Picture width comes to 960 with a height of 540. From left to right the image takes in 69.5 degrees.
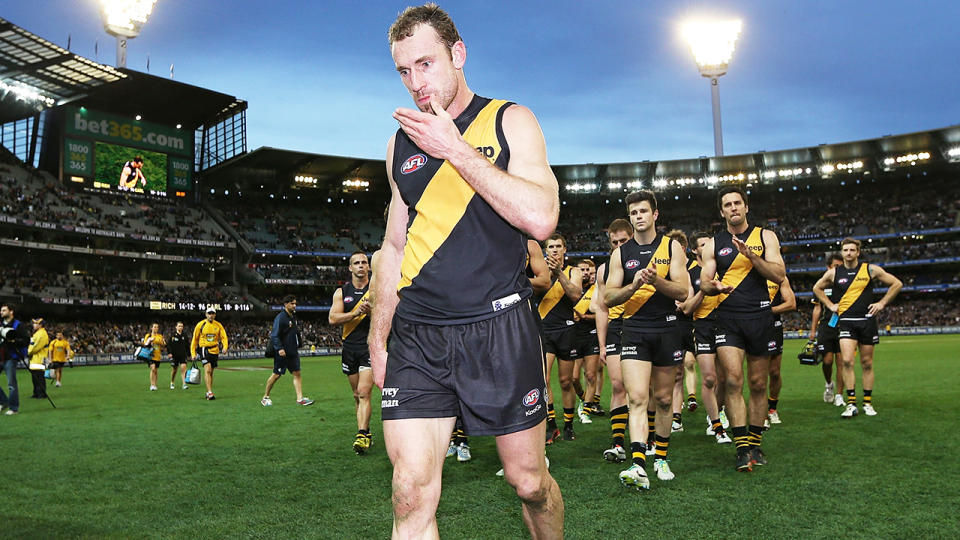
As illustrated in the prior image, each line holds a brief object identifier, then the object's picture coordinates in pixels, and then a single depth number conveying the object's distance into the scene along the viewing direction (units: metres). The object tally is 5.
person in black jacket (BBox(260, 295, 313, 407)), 14.64
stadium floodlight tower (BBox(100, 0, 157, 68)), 51.09
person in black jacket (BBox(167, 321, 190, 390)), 20.73
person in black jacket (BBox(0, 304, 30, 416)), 14.36
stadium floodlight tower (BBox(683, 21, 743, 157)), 47.91
